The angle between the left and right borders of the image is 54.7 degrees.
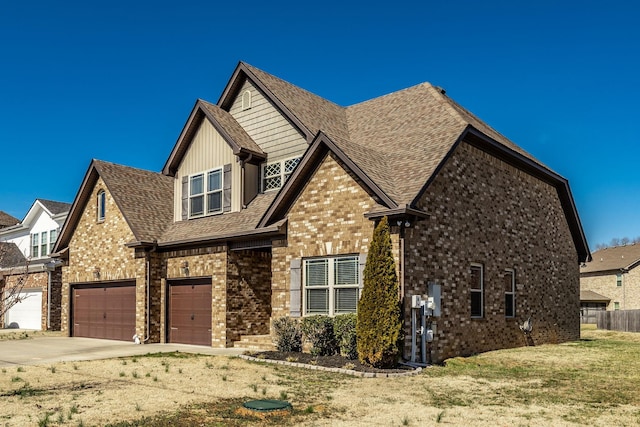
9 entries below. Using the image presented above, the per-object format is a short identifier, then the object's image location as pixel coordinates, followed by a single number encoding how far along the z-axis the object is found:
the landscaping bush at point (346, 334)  14.94
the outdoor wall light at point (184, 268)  21.08
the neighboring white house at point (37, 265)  30.06
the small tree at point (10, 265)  32.62
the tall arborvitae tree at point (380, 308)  13.61
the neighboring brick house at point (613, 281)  53.18
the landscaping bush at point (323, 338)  15.64
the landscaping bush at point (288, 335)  16.48
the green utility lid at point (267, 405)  9.13
